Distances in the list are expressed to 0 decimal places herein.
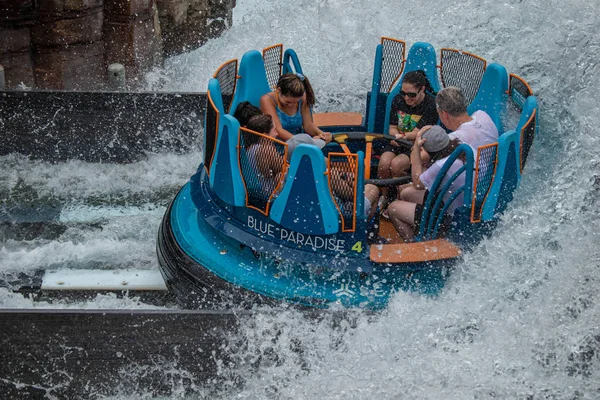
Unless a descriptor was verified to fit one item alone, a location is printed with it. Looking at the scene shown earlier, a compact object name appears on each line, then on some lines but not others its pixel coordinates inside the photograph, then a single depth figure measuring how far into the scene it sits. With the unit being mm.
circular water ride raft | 9586
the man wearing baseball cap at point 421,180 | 9984
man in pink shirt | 10242
